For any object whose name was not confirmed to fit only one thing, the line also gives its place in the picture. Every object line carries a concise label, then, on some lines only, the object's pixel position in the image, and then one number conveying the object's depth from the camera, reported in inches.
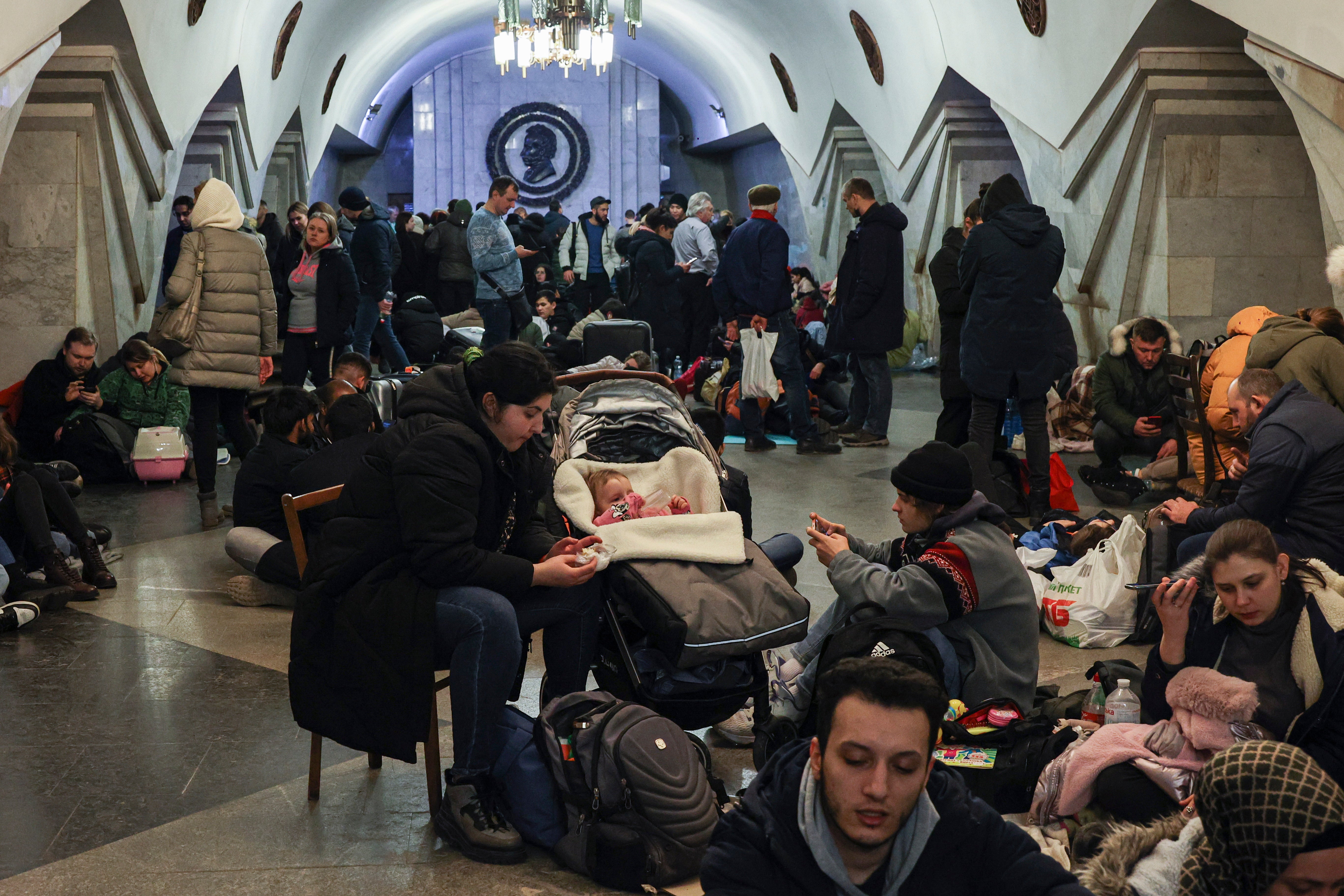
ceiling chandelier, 573.3
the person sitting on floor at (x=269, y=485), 199.8
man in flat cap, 324.2
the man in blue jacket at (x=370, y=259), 354.6
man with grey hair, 404.8
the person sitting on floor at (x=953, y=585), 126.7
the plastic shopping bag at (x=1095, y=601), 181.3
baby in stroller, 154.2
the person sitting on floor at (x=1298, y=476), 155.7
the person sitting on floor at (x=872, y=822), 72.1
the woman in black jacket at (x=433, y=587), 116.3
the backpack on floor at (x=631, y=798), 111.3
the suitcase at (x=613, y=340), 329.4
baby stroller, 128.4
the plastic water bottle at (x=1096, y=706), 137.1
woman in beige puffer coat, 250.2
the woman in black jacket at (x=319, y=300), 304.5
